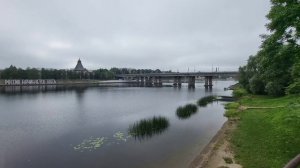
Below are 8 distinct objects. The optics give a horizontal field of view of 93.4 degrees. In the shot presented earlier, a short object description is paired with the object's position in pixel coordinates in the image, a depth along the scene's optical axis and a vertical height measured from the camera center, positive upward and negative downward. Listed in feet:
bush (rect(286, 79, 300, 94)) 25.73 -1.85
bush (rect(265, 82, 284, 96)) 97.57 -7.03
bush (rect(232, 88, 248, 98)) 130.76 -13.69
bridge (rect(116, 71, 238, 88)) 301.21 +8.82
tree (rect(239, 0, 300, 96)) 35.44 +11.12
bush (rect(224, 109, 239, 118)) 69.44 -17.45
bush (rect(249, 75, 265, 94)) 121.08 -5.61
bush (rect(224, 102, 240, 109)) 84.42 -16.61
